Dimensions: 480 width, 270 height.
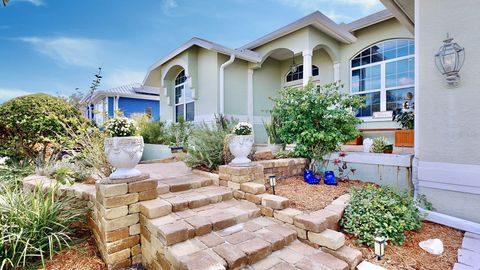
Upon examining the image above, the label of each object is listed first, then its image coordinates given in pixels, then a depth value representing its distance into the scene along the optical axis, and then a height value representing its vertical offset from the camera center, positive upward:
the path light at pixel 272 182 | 3.34 -0.71
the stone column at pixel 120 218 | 2.38 -0.91
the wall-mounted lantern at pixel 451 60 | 3.11 +1.03
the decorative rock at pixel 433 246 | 2.46 -1.28
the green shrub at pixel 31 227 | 2.27 -1.01
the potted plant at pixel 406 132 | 5.37 +0.04
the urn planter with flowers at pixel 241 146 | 3.53 -0.18
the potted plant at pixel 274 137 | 5.78 -0.07
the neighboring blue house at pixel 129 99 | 15.05 +2.59
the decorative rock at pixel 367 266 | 2.13 -1.28
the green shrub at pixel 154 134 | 8.73 +0.05
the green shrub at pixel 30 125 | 4.97 +0.25
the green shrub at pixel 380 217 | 2.60 -1.03
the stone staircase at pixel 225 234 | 2.03 -1.07
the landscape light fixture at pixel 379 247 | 2.23 -1.14
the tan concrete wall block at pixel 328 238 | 2.24 -1.08
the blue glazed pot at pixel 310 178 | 4.19 -0.83
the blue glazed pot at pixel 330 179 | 4.14 -0.84
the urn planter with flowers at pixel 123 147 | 2.51 -0.13
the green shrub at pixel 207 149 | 4.31 -0.28
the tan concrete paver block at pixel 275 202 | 2.84 -0.87
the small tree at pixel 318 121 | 4.47 +0.28
